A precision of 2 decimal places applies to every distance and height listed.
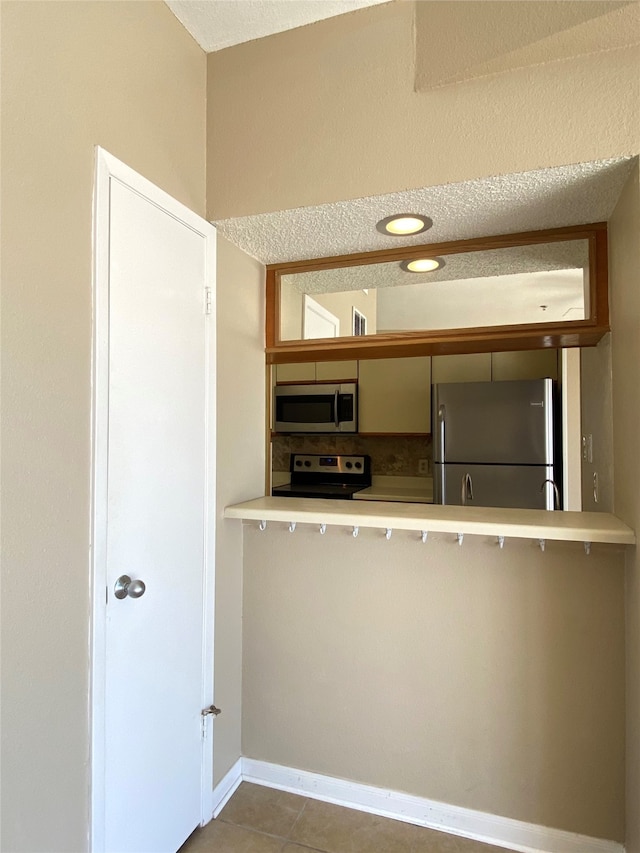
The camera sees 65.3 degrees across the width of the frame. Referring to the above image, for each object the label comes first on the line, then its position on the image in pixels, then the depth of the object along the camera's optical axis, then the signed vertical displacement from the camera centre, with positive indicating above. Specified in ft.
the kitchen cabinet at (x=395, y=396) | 12.48 +1.07
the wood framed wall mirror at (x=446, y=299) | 5.43 +1.68
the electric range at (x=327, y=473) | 13.60 -0.97
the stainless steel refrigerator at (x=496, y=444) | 9.85 -0.14
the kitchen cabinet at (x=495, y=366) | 11.12 +1.66
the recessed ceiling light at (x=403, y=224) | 5.30 +2.32
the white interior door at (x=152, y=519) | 4.12 -0.75
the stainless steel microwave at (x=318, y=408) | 12.77 +0.76
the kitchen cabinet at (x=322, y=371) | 13.03 +1.74
